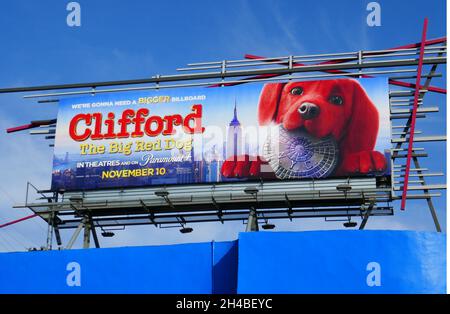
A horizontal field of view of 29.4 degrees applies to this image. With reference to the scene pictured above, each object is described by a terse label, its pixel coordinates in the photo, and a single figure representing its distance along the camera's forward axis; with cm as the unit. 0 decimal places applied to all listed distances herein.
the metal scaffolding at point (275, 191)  2656
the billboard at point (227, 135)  2725
